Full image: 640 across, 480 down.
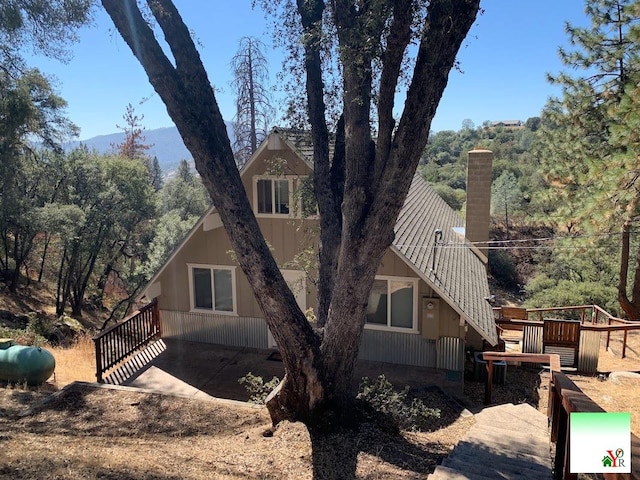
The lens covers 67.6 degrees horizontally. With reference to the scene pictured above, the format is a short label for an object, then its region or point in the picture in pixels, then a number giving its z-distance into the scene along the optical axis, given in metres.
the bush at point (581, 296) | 17.52
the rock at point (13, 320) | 16.39
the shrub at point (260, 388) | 7.18
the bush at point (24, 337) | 11.86
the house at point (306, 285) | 9.98
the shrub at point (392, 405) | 6.46
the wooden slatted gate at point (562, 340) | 11.03
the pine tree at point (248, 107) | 20.45
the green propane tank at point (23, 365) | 8.77
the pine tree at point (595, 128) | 8.63
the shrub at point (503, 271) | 28.64
